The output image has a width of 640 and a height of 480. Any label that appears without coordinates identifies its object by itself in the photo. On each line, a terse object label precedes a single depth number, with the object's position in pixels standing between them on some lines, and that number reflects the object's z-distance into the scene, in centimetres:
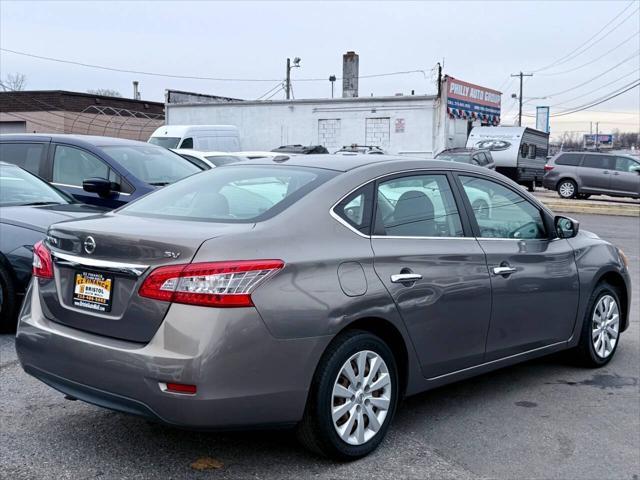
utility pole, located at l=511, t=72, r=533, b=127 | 8419
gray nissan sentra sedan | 348
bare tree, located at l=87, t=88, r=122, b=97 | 7779
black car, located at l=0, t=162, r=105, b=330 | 623
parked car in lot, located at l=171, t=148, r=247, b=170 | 1491
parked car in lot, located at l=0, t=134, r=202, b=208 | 841
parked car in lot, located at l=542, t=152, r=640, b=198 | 2588
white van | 2389
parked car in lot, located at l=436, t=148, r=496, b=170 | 2534
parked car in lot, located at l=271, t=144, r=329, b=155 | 2244
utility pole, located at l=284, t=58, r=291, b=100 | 5878
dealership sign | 3114
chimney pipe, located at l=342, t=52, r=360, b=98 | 4056
